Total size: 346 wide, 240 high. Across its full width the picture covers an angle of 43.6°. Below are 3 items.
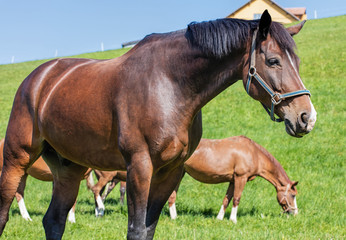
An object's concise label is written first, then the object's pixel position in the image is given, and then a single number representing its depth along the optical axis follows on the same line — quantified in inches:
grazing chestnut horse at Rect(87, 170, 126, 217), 344.2
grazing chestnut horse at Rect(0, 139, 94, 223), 320.5
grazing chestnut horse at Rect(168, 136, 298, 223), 360.2
